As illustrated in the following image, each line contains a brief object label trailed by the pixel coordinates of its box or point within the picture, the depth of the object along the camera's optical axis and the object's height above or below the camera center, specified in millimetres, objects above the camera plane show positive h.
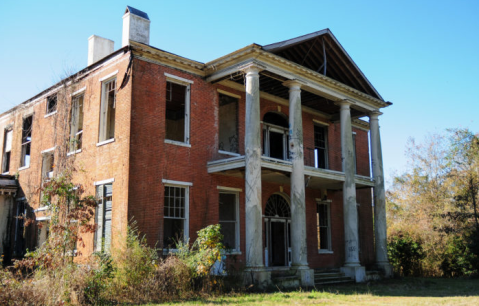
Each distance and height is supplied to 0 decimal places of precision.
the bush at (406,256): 24062 -1112
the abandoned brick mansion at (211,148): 15391 +3459
